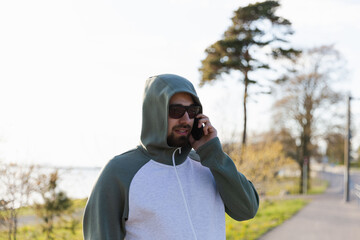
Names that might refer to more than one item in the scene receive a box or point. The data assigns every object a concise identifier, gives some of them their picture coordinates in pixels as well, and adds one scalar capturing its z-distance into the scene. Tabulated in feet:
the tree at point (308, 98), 86.48
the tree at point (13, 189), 20.12
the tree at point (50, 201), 21.98
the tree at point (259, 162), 39.25
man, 5.98
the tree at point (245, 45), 65.67
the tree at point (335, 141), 85.92
